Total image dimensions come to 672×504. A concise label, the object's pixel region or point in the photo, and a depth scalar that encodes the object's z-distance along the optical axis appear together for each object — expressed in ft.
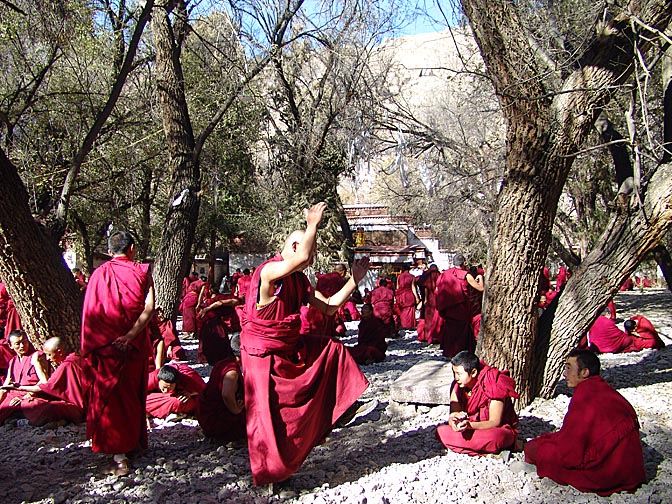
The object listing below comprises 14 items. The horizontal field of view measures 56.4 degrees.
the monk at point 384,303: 35.09
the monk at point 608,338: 29.58
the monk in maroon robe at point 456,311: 28.55
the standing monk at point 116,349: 12.94
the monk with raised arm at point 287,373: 11.74
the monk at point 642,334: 30.12
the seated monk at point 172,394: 17.71
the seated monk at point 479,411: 13.83
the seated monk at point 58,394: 17.08
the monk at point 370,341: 28.91
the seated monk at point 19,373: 17.67
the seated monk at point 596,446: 11.90
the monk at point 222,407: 14.83
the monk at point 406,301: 42.71
